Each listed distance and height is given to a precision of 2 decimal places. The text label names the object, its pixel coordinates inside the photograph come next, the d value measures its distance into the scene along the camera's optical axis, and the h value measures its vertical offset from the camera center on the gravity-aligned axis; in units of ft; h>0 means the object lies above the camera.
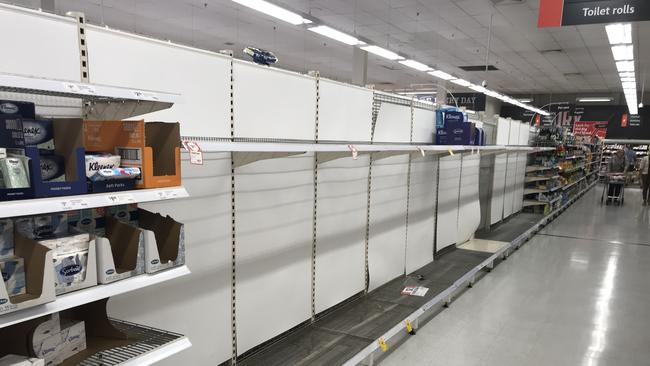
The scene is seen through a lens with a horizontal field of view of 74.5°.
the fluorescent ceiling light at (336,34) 21.02 +5.14
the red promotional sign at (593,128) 67.47 +1.96
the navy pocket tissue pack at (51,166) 4.40 -0.40
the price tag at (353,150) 9.11 -0.33
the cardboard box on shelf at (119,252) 4.76 -1.45
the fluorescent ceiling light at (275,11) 16.79 +5.07
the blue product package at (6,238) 4.28 -1.12
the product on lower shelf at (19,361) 4.32 -2.38
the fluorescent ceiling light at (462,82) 37.04 +4.87
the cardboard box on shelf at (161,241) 5.21 -1.42
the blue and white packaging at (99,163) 4.59 -0.37
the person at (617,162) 49.65 -2.54
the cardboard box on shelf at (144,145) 5.02 -0.19
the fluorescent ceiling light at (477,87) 38.43 +4.65
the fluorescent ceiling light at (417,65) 30.48 +5.23
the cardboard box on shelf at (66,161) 4.09 -0.33
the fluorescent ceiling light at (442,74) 34.58 +5.14
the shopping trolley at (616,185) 44.90 -4.82
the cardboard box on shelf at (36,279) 4.01 -1.45
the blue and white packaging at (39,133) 4.50 -0.06
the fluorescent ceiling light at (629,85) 43.64 +5.85
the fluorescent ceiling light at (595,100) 67.00 +6.43
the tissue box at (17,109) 4.08 +0.19
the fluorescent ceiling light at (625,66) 34.00 +6.17
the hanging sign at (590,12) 13.51 +4.18
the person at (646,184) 45.85 -4.71
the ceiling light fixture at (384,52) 25.23 +5.12
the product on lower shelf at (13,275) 4.11 -1.43
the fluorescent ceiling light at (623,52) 28.10 +6.15
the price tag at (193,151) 5.20 -0.25
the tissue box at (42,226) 4.56 -1.07
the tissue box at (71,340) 5.08 -2.57
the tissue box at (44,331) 4.73 -2.29
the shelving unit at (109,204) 3.86 -0.76
